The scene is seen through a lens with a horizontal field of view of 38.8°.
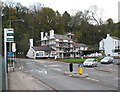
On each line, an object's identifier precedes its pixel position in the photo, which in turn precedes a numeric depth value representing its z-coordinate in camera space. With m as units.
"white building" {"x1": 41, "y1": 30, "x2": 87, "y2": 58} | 66.93
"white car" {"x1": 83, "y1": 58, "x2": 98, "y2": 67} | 31.16
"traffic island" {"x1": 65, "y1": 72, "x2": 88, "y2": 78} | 18.31
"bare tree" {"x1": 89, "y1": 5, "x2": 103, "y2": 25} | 79.93
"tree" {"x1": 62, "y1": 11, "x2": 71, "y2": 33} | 87.88
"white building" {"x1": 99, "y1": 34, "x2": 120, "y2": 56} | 68.14
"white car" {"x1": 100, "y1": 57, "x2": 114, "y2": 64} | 36.83
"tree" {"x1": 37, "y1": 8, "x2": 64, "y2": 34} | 74.56
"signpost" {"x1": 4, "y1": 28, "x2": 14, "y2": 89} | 12.71
